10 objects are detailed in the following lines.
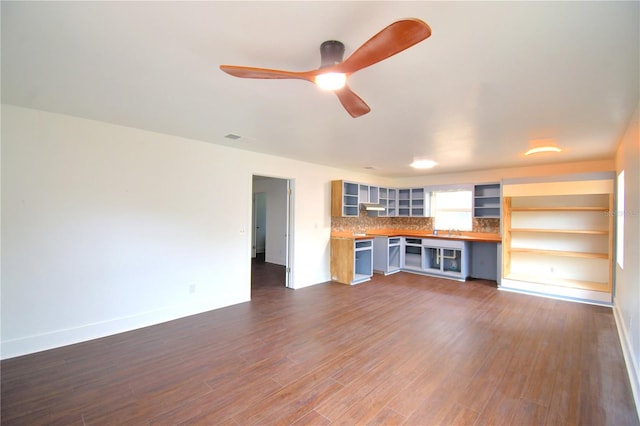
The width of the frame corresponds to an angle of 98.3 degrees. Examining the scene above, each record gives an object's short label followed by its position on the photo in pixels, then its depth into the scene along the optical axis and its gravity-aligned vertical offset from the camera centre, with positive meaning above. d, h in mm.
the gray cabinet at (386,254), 6617 -1034
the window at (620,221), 3627 -98
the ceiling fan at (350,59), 1168 +796
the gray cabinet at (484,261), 6121 -1079
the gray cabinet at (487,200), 6055 +289
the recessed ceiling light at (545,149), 4049 +954
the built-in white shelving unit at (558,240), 4754 -516
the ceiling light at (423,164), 5289 +977
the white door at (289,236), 5285 -465
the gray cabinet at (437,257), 6059 -1054
